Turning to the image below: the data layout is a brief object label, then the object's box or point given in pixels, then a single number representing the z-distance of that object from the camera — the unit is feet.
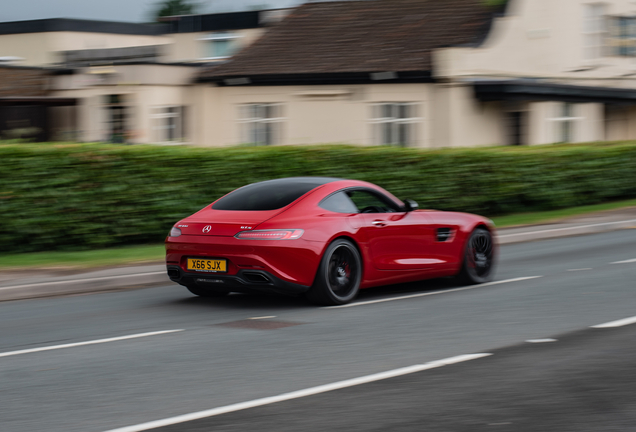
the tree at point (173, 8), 344.98
